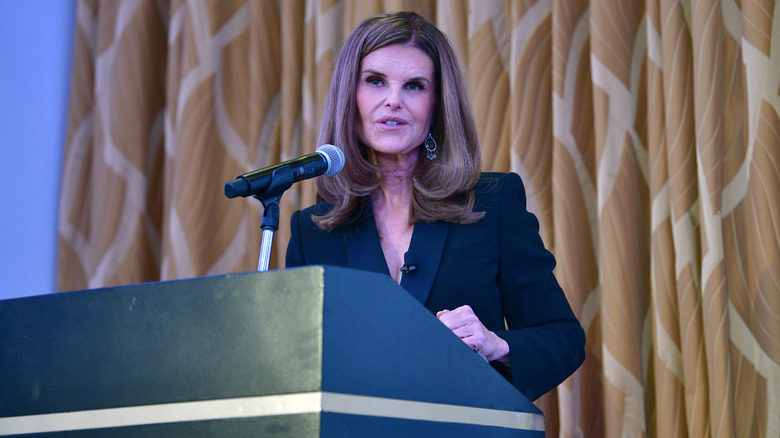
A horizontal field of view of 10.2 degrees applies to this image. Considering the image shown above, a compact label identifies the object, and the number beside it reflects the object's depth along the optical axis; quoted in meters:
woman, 7.00
